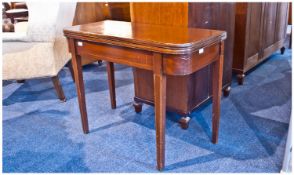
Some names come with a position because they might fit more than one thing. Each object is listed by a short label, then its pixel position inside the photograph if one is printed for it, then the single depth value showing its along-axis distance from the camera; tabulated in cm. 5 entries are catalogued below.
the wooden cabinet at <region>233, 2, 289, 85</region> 243
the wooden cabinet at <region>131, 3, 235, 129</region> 173
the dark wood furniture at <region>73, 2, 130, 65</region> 298
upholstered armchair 218
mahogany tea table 126
